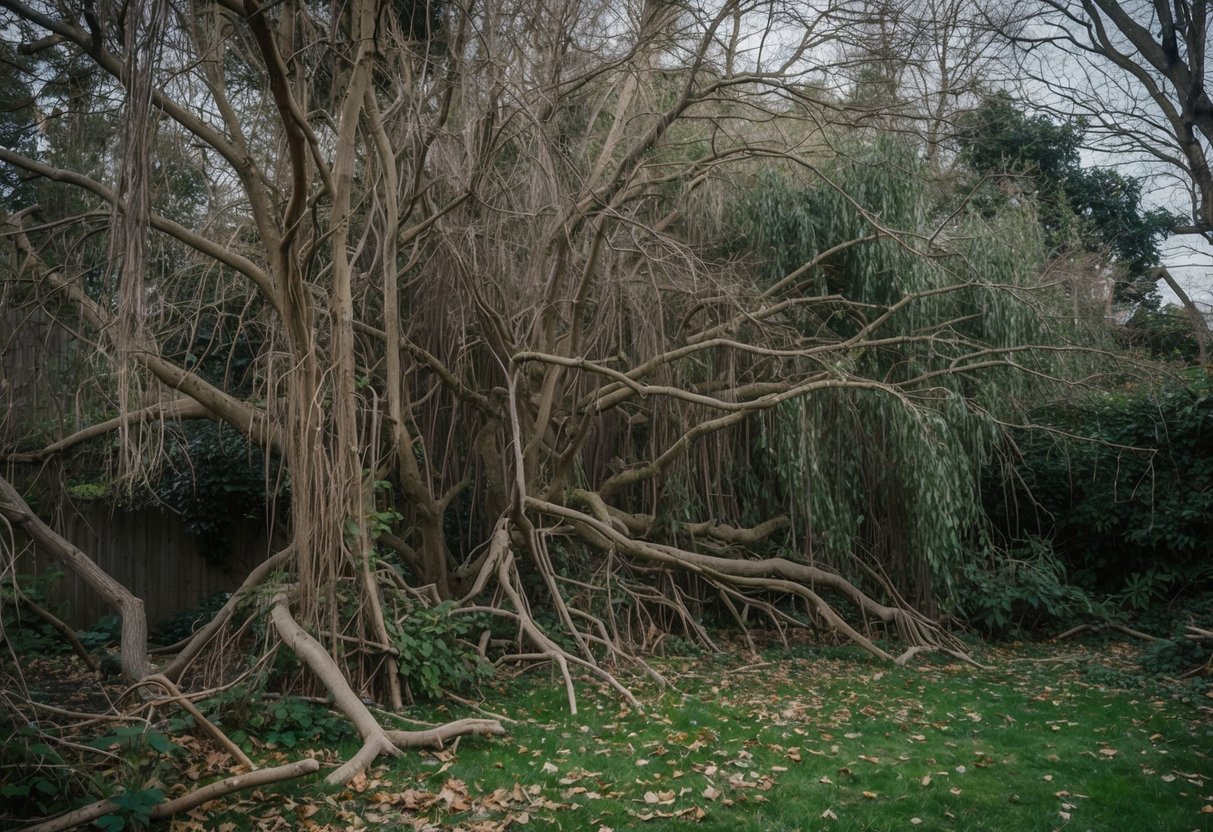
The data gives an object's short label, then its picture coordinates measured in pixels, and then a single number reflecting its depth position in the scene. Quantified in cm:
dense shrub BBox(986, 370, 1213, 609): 912
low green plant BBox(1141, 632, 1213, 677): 677
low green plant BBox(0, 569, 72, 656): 632
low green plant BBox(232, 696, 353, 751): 465
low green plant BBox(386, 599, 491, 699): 540
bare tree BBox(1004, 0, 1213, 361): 879
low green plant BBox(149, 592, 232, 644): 871
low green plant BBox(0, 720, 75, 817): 334
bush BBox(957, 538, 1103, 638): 880
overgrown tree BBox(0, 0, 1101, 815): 536
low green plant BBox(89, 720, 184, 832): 331
